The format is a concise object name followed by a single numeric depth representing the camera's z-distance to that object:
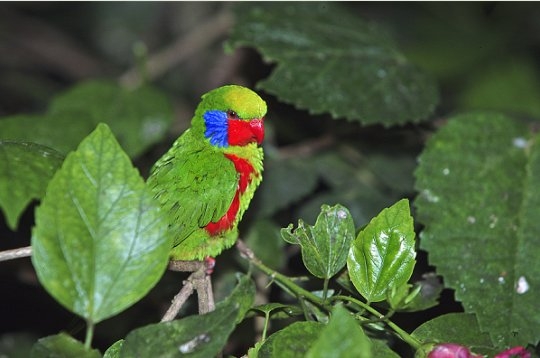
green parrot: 2.78
